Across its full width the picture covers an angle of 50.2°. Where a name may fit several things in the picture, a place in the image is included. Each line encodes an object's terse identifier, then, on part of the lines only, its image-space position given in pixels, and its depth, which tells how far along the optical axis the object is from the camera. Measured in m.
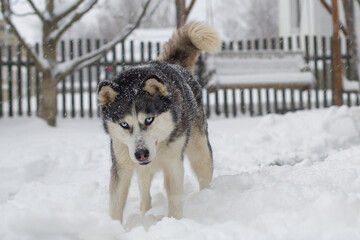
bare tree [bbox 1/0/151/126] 7.47
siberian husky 2.37
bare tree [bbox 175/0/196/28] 6.99
